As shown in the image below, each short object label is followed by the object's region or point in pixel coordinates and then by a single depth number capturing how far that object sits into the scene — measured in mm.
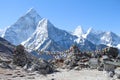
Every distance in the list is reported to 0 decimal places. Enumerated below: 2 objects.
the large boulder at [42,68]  28545
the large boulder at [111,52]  35130
